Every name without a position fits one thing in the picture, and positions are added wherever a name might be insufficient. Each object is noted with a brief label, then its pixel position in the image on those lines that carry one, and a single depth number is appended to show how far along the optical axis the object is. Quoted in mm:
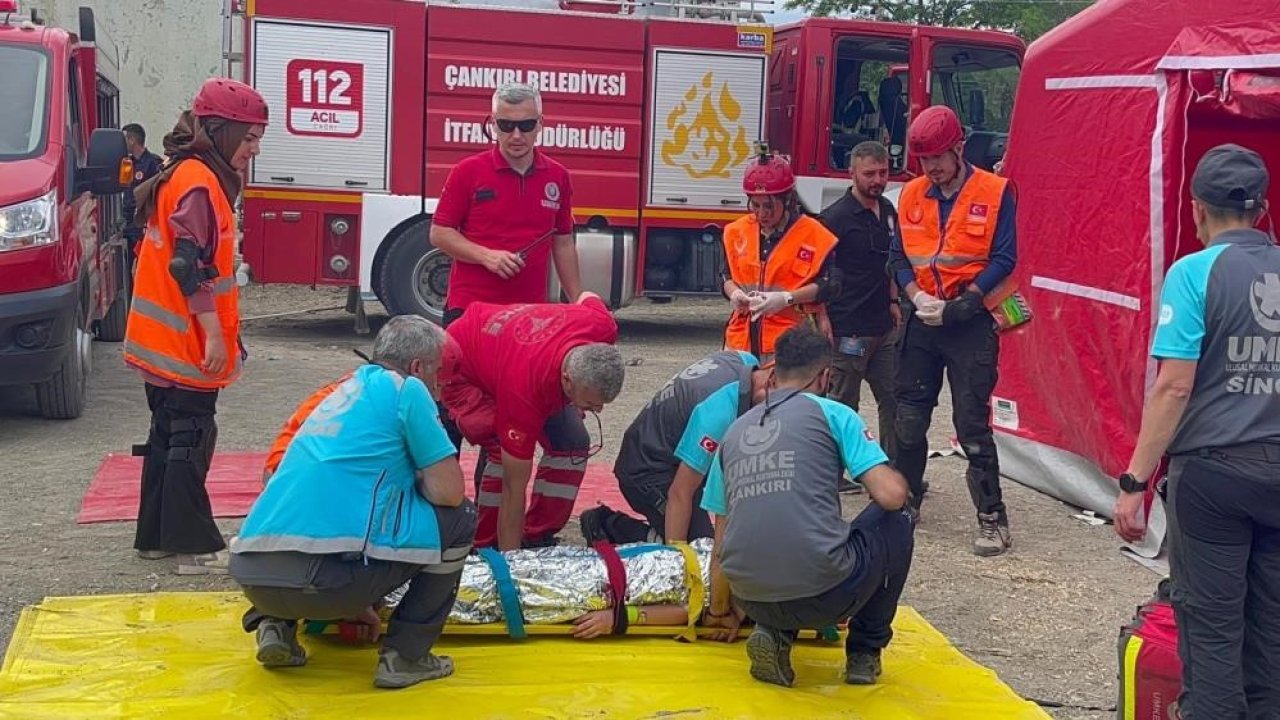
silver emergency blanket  4988
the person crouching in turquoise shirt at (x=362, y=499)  4207
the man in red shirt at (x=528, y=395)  4953
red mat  6758
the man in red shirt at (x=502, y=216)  6004
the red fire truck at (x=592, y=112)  12383
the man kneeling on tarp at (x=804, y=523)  4359
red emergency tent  6461
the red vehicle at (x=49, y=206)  8062
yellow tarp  4312
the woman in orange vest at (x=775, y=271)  6574
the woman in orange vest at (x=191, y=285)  5375
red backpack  4188
